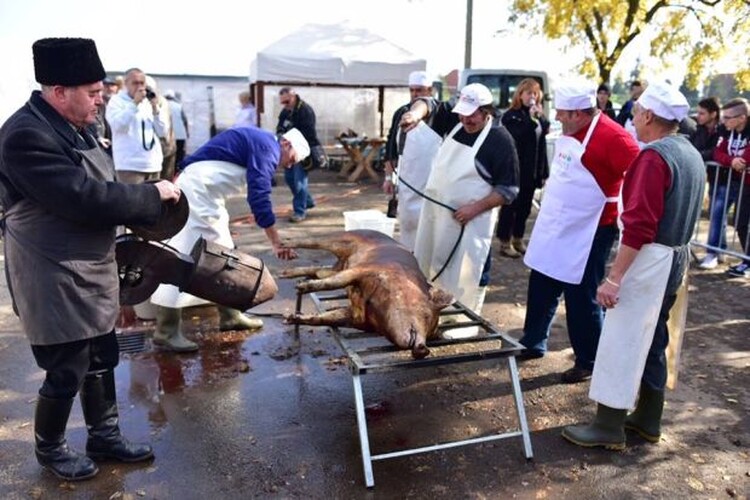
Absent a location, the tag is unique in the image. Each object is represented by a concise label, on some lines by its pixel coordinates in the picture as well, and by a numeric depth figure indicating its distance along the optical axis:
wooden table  13.47
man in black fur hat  2.55
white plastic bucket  5.54
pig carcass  3.14
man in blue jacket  4.14
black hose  4.41
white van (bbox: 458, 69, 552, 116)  11.09
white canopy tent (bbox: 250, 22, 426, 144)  13.33
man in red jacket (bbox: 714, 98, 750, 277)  6.65
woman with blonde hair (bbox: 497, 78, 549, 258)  6.61
